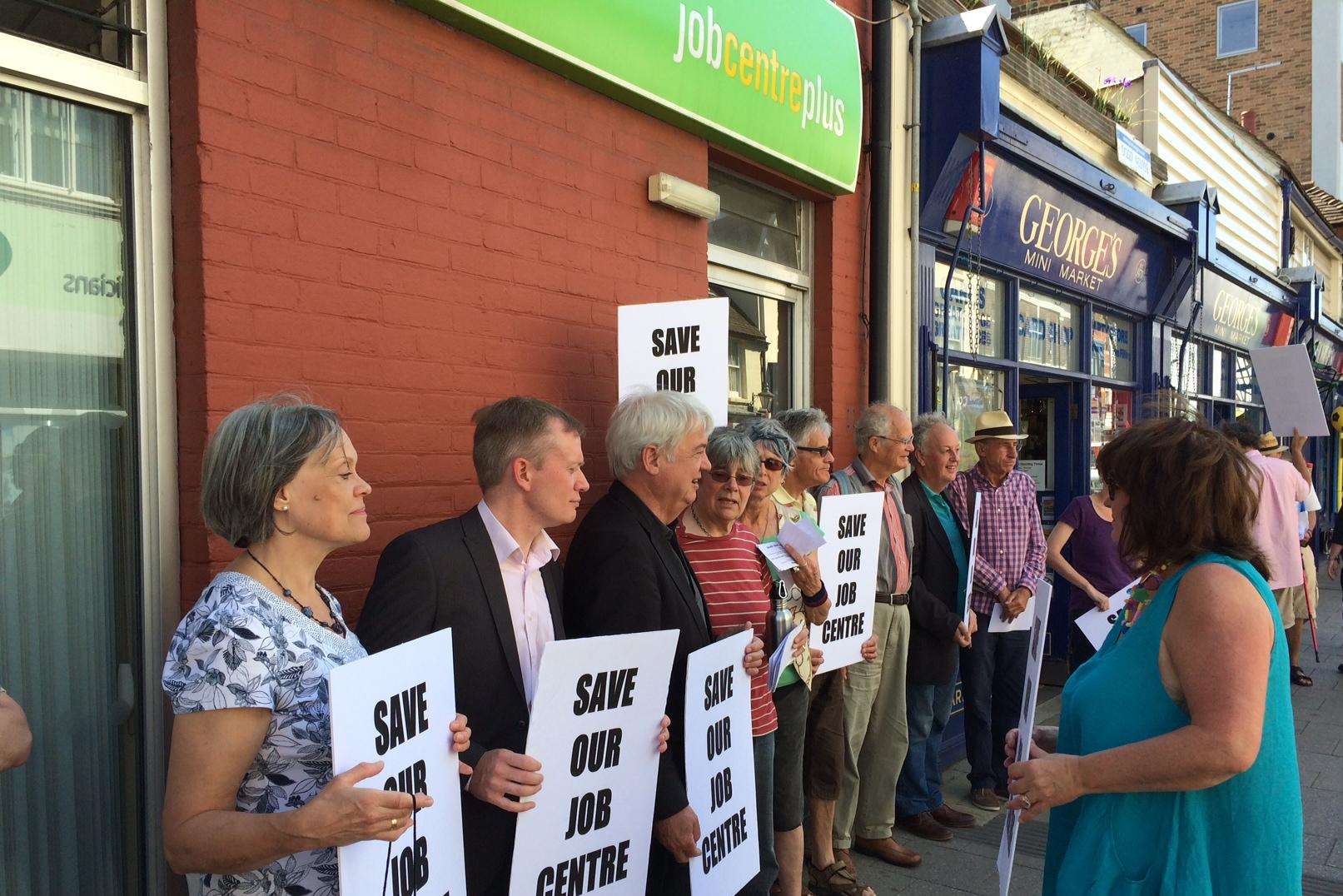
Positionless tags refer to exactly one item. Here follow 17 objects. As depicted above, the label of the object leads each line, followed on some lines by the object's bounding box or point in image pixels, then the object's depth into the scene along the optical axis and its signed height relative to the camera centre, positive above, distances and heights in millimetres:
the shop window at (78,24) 2443 +1018
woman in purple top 6062 -818
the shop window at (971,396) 7184 +159
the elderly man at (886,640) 4664 -1032
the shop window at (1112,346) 9719 +707
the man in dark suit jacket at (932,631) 4949 -1045
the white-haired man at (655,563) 2861 -421
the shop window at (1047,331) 8305 +745
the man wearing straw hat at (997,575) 5445 -868
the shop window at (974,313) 6914 +759
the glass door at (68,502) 2438 -194
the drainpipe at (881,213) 5855 +1205
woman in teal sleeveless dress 1937 -605
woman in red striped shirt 3402 -510
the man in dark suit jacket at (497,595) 2352 -428
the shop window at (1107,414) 9727 +30
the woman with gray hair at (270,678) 1763 -468
